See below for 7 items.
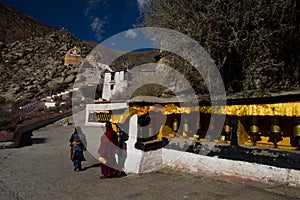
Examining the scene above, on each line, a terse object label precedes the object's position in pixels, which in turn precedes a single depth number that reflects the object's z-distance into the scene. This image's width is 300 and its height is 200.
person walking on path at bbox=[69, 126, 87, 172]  8.61
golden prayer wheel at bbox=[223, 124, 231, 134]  10.62
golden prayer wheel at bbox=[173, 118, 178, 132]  11.65
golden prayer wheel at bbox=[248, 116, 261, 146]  9.38
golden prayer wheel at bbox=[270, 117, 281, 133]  8.75
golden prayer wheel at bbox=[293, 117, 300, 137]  7.70
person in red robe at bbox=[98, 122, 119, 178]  7.75
